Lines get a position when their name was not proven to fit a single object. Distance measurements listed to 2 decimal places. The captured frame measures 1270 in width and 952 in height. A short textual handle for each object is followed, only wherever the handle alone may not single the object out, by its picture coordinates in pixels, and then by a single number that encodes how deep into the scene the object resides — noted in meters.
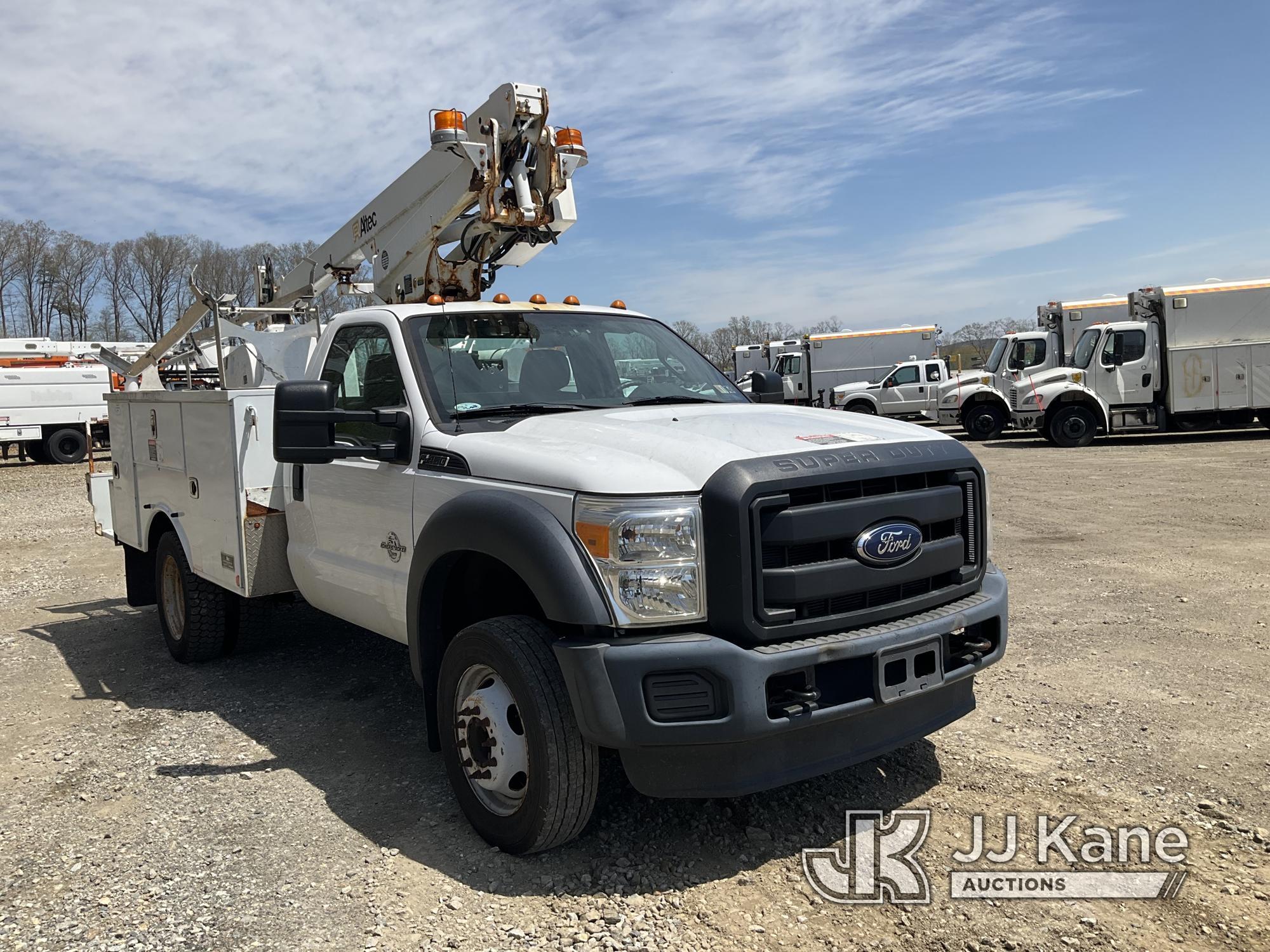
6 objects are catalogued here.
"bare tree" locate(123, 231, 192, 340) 78.94
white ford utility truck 3.07
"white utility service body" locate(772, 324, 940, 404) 32.75
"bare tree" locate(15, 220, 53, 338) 71.69
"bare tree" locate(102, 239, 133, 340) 78.38
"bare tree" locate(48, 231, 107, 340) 73.44
